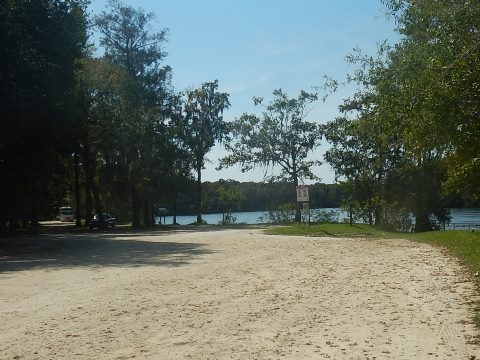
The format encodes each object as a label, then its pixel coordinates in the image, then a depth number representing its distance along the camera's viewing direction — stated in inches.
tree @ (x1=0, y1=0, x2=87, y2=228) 1050.1
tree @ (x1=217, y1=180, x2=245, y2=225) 2534.4
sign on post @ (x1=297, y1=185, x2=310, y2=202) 1456.7
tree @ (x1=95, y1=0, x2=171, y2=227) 1989.4
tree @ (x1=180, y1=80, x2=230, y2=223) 2437.9
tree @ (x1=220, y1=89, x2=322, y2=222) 2268.7
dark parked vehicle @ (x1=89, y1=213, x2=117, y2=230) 2000.5
